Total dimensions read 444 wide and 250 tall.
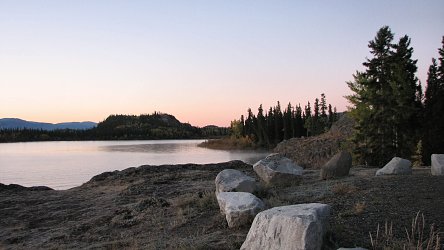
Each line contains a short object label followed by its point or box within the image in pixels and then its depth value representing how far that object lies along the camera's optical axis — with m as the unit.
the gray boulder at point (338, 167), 15.67
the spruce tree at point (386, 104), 34.19
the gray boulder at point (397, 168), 15.08
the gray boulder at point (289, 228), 6.80
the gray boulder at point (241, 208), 9.47
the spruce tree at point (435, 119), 32.94
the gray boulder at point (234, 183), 12.63
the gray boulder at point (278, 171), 14.95
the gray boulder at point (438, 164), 14.22
